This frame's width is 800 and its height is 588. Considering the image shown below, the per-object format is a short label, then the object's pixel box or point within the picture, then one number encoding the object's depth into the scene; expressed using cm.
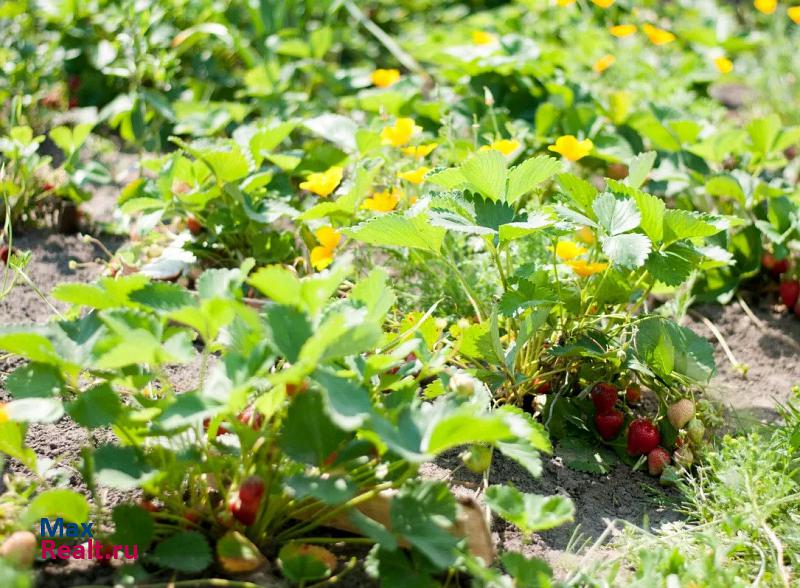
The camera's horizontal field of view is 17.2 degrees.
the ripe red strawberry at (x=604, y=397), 234
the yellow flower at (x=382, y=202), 242
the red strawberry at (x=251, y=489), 212
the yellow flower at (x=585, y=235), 250
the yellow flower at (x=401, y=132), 249
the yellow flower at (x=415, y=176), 241
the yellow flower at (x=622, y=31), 303
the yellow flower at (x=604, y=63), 290
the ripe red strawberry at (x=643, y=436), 233
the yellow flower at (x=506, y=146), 244
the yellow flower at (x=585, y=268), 233
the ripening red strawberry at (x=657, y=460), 232
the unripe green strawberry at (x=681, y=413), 232
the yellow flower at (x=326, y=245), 240
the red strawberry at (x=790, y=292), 260
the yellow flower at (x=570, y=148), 241
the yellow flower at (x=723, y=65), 304
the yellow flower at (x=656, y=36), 308
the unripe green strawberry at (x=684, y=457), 231
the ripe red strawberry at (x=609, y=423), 234
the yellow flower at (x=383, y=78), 277
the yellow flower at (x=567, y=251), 236
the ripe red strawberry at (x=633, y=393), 237
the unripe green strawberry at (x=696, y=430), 232
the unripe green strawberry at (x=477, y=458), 217
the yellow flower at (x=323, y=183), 240
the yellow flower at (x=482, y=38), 290
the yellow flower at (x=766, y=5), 324
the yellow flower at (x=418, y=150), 249
